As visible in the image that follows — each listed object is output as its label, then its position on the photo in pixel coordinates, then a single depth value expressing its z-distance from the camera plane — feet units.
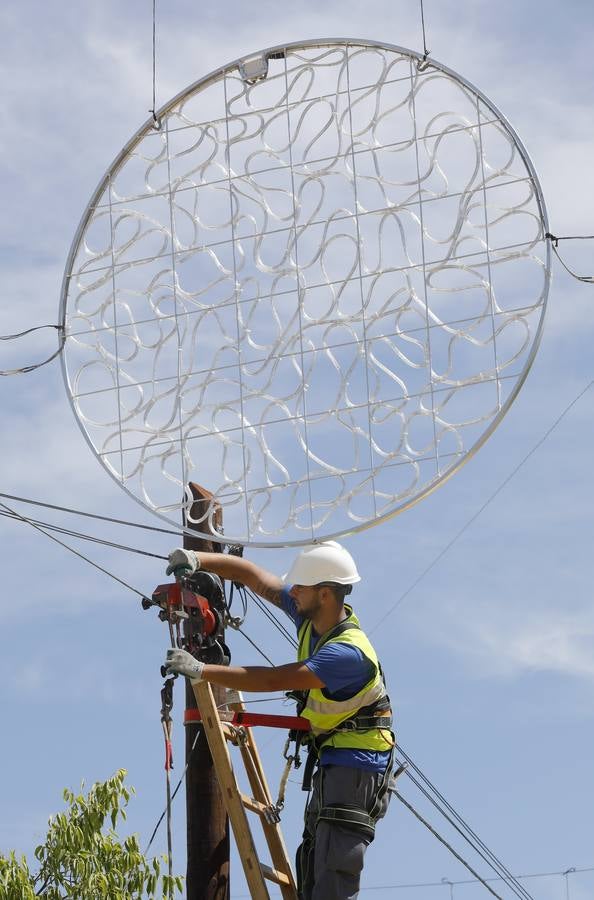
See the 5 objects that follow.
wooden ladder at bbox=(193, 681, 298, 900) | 50.58
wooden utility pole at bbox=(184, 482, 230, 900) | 60.70
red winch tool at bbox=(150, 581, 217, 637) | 55.37
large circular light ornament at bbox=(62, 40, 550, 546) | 51.95
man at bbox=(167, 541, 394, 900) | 48.58
